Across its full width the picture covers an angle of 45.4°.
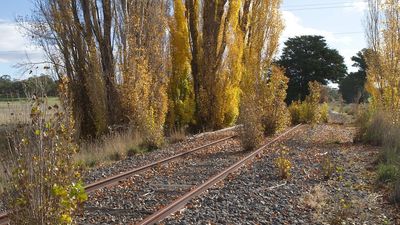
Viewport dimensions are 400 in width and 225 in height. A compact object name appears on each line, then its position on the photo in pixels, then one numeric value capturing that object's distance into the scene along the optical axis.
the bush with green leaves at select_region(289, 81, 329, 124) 30.00
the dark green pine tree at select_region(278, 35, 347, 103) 61.22
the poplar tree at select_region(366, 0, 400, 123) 19.86
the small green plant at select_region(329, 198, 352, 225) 6.74
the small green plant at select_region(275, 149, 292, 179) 10.44
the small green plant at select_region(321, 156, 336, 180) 10.36
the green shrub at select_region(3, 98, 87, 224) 5.07
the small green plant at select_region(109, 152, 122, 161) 14.92
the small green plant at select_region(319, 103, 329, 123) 33.62
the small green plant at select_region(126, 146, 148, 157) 15.90
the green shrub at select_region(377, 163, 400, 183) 9.77
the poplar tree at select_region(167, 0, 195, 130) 24.59
